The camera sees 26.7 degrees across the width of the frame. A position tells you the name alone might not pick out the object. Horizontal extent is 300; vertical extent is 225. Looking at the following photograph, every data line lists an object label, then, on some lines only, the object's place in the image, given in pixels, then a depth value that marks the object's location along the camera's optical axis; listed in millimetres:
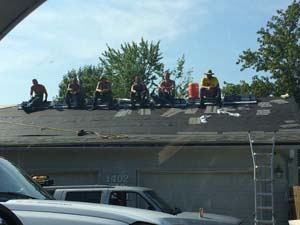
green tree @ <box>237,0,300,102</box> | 37500
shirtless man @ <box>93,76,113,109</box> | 21219
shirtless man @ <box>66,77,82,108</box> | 21375
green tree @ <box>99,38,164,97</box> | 52312
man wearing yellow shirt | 19844
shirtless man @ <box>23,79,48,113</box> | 21588
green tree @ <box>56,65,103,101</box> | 56875
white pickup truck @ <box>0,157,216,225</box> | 4910
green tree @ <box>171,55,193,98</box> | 52188
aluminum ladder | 15486
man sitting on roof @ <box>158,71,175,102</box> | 20625
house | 16438
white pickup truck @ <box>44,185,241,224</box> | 11352
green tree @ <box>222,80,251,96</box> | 38728
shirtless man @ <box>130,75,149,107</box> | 20609
